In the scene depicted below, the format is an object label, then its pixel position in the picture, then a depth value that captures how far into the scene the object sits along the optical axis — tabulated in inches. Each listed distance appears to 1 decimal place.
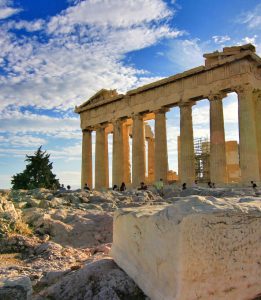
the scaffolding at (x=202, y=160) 1484.6
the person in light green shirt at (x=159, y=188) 888.7
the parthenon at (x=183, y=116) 994.7
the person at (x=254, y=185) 831.4
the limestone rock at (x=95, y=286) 145.7
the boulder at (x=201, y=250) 120.6
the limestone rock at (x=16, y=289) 132.3
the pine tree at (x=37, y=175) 1412.4
